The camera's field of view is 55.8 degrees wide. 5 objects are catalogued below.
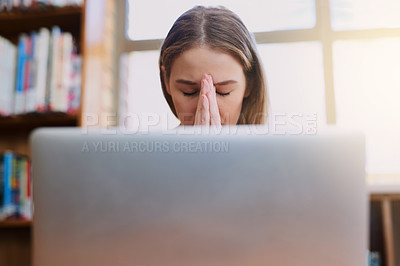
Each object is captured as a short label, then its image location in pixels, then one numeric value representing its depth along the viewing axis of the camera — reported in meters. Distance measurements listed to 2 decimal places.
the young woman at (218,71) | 1.43
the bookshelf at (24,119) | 1.66
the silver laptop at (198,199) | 0.45
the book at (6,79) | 1.64
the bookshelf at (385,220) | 1.40
